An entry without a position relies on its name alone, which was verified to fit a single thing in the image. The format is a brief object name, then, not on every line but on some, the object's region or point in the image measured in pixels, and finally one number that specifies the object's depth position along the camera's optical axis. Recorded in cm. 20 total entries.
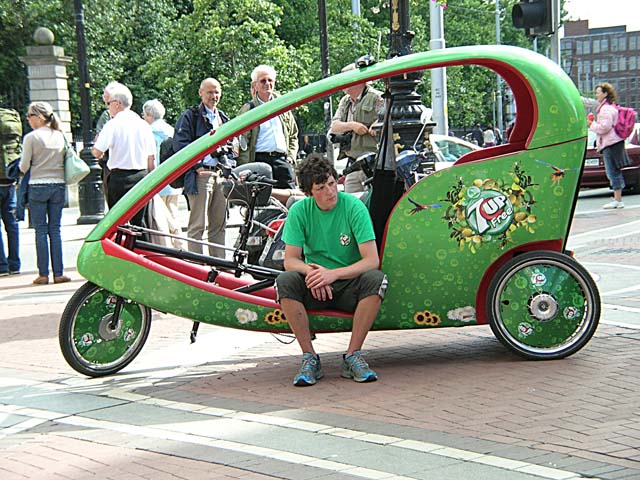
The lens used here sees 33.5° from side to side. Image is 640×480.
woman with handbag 1168
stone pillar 2806
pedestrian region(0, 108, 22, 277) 1333
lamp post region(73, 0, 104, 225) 2170
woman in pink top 1678
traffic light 1096
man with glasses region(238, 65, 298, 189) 1003
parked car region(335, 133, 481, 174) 1792
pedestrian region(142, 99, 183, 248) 1351
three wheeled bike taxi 666
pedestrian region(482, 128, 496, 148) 3716
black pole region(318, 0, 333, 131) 2591
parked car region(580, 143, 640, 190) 2056
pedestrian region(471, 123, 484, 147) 4818
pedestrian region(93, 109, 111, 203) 1086
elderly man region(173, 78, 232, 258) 1006
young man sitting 651
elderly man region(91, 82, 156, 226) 1053
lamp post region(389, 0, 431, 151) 1130
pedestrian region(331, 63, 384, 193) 952
